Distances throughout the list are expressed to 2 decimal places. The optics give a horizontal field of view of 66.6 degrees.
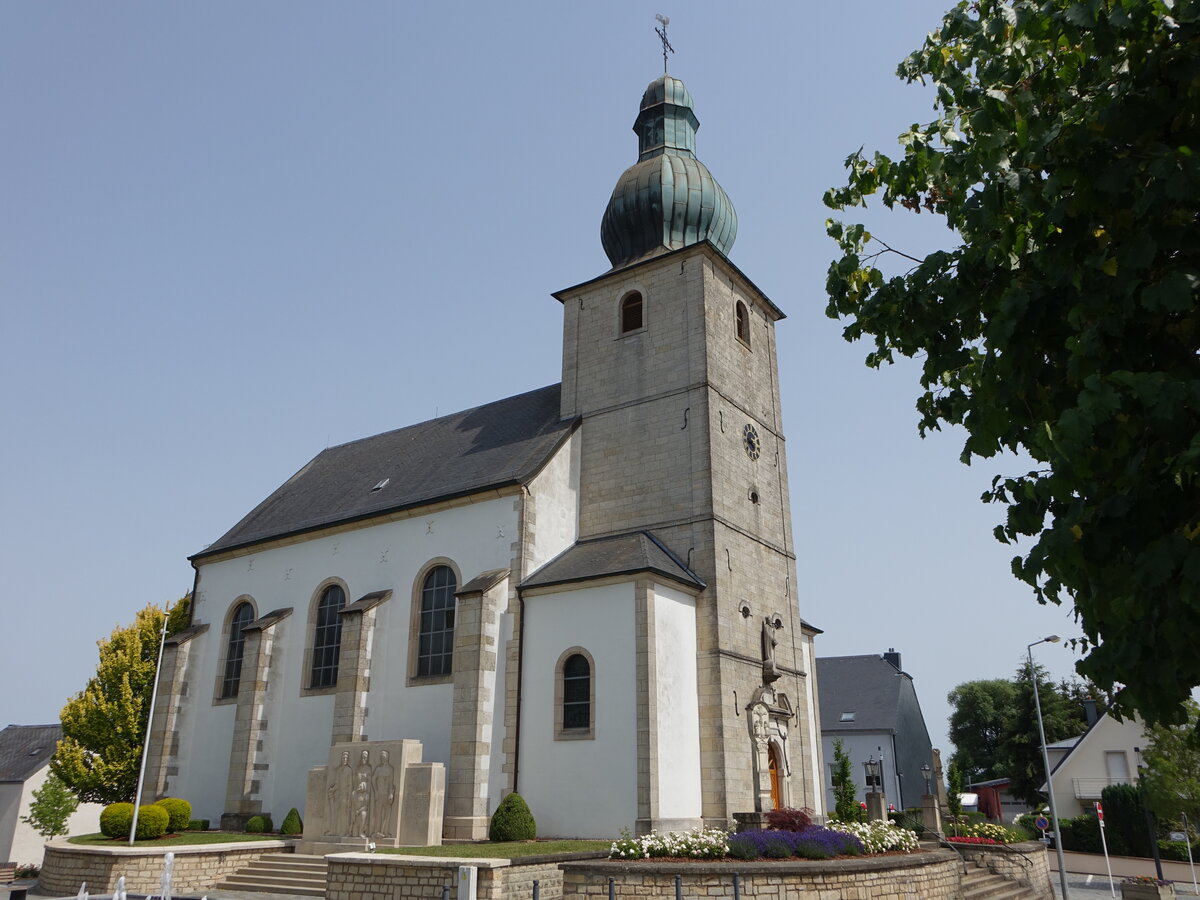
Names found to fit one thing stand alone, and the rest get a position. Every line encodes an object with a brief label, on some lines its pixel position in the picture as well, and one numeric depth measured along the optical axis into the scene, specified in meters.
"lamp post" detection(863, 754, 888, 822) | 42.78
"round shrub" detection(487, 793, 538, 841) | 18.23
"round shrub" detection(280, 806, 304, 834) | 21.86
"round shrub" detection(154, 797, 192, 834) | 22.75
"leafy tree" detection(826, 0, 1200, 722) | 5.07
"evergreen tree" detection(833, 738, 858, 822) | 24.50
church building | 19.34
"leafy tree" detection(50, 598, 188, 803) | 27.17
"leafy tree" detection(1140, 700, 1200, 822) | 27.55
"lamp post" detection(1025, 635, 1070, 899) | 20.95
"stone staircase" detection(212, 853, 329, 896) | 17.36
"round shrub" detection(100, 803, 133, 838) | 21.14
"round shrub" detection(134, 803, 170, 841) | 21.16
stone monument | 18.06
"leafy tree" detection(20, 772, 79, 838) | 36.38
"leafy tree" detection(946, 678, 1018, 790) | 64.88
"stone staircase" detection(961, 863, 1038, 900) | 18.67
